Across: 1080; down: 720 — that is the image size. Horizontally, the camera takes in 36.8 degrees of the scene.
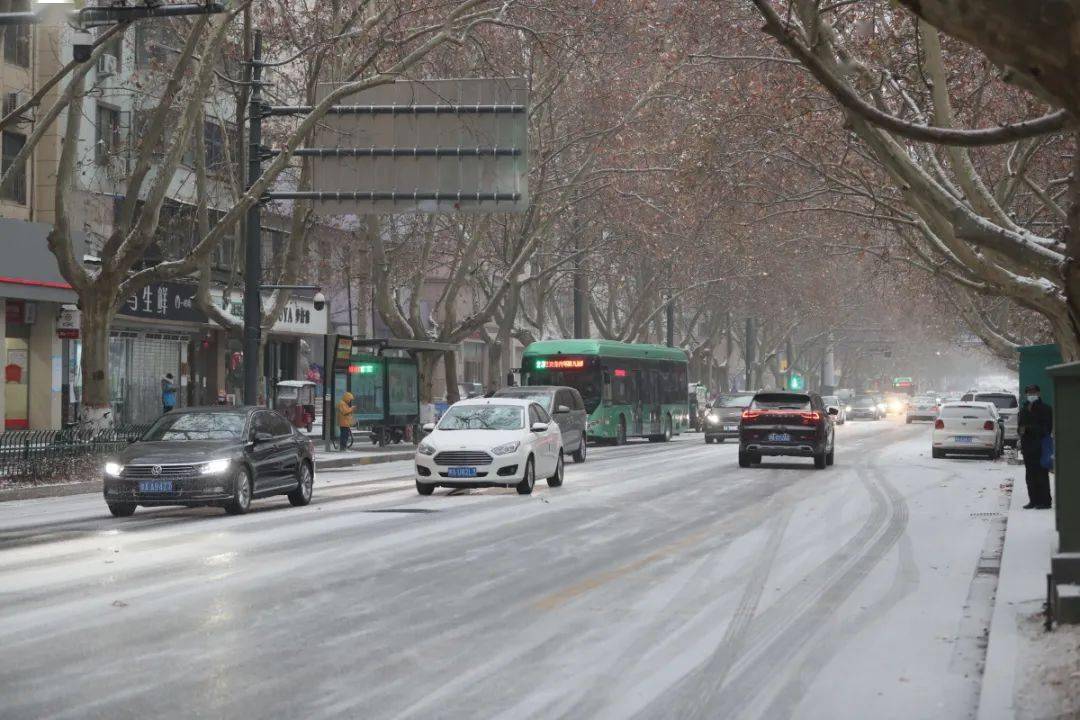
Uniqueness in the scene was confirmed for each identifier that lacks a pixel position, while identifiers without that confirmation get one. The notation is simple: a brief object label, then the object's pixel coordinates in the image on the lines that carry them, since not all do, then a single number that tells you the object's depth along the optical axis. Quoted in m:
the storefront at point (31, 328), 39.56
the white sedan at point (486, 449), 24.66
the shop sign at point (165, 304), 47.66
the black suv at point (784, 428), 34.41
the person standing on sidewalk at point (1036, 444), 20.47
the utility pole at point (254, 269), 33.12
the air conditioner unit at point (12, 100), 40.03
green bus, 50.84
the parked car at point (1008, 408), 48.53
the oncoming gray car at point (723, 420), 54.69
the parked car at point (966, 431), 41.50
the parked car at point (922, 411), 89.19
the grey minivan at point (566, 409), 35.09
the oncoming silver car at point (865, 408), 104.00
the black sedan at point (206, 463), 20.42
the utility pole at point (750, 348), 93.79
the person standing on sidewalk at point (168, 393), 46.84
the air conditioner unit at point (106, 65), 45.22
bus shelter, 45.53
